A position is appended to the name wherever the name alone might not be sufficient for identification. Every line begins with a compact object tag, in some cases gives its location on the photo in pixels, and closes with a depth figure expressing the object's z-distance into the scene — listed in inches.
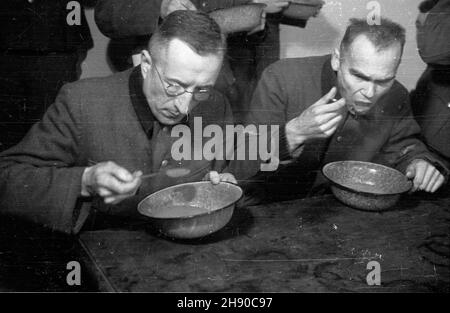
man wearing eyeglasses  60.5
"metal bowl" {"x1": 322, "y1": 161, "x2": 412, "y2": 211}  66.2
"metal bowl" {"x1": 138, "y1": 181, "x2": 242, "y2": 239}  53.9
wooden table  50.1
